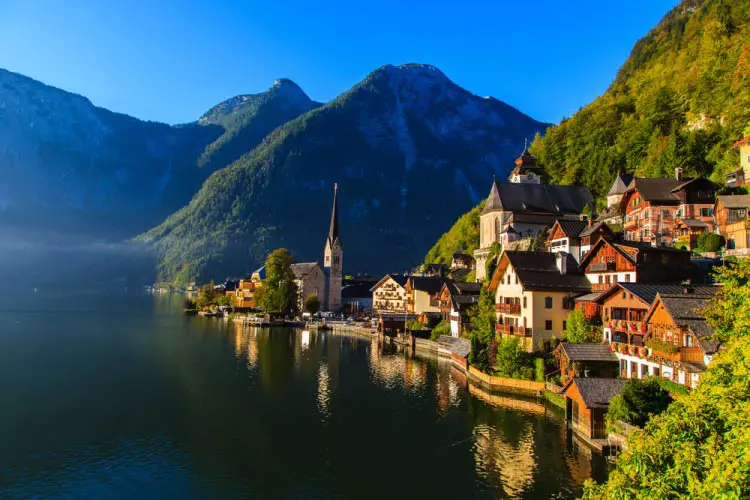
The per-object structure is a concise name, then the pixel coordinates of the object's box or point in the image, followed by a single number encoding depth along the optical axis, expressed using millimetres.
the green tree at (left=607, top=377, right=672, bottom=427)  32031
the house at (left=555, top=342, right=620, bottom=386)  43781
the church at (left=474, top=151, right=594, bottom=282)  92438
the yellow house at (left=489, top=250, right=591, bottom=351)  53031
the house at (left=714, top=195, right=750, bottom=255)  52375
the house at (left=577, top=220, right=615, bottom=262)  59156
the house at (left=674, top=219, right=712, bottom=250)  59878
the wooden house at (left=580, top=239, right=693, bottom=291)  48250
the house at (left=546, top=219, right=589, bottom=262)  63825
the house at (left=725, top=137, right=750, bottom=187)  65375
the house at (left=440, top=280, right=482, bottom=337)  78500
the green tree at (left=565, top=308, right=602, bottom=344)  47438
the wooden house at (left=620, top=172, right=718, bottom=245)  63844
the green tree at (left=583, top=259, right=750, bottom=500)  13047
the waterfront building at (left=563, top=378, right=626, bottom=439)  35219
